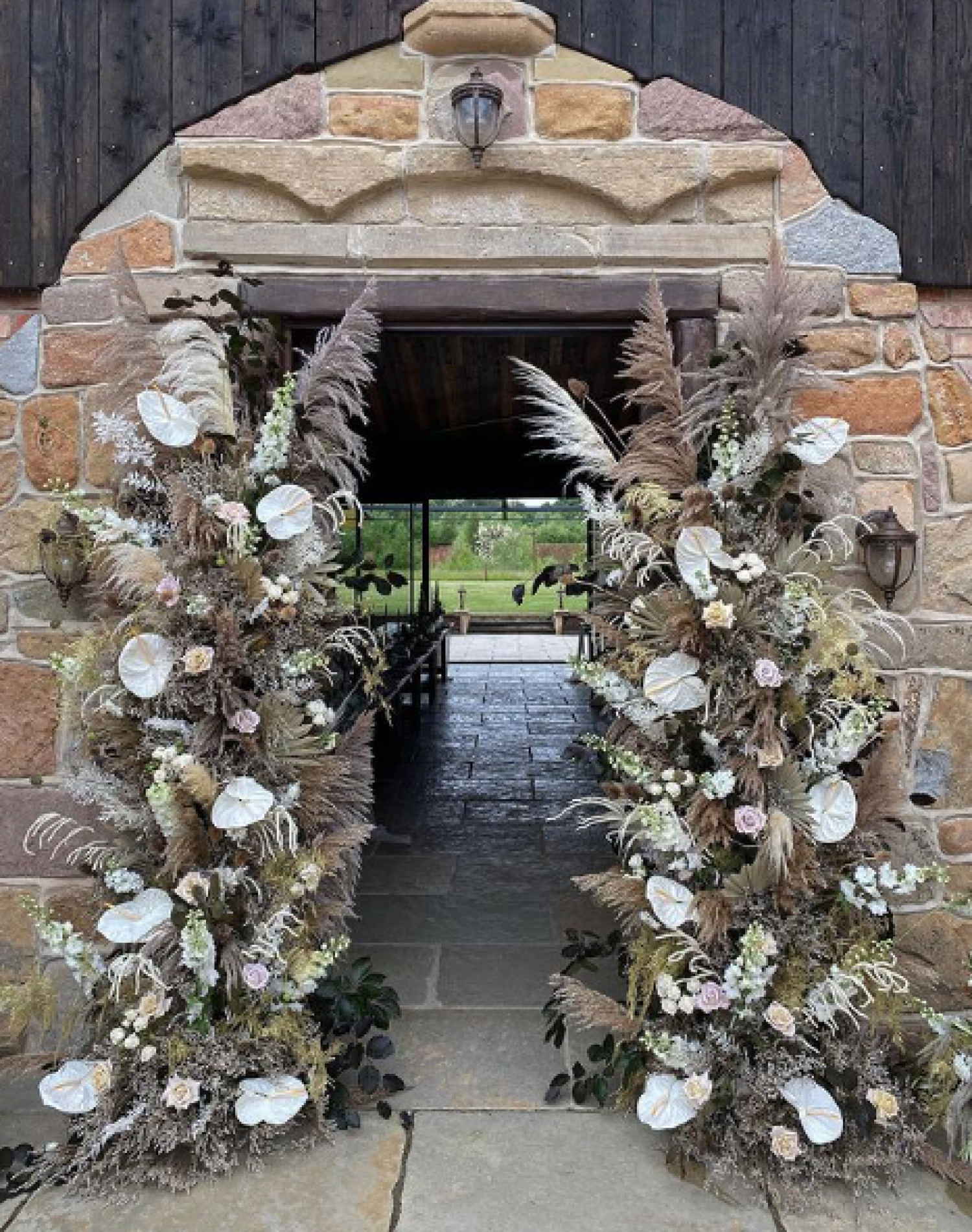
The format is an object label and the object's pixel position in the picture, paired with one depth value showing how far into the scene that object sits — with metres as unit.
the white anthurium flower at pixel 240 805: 2.06
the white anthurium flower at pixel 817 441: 2.18
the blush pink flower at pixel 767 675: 2.02
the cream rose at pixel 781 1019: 1.97
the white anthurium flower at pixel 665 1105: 2.01
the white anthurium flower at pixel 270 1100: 2.03
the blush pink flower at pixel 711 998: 2.01
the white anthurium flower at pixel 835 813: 2.07
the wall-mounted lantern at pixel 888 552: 2.40
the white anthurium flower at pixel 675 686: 2.12
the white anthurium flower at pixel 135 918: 2.04
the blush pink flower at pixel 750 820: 2.03
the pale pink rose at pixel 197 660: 2.06
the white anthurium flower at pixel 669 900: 2.07
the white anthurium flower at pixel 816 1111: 1.95
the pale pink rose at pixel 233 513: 2.09
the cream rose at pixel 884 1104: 1.97
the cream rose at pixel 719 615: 2.03
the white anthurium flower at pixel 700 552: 2.09
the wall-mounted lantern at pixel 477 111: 2.36
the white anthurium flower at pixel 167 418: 2.10
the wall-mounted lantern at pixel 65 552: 2.39
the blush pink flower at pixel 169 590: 2.05
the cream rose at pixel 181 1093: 1.98
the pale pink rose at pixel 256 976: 2.04
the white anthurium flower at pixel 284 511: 2.15
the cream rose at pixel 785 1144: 1.92
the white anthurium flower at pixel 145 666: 2.07
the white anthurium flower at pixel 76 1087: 2.01
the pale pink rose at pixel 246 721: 2.11
